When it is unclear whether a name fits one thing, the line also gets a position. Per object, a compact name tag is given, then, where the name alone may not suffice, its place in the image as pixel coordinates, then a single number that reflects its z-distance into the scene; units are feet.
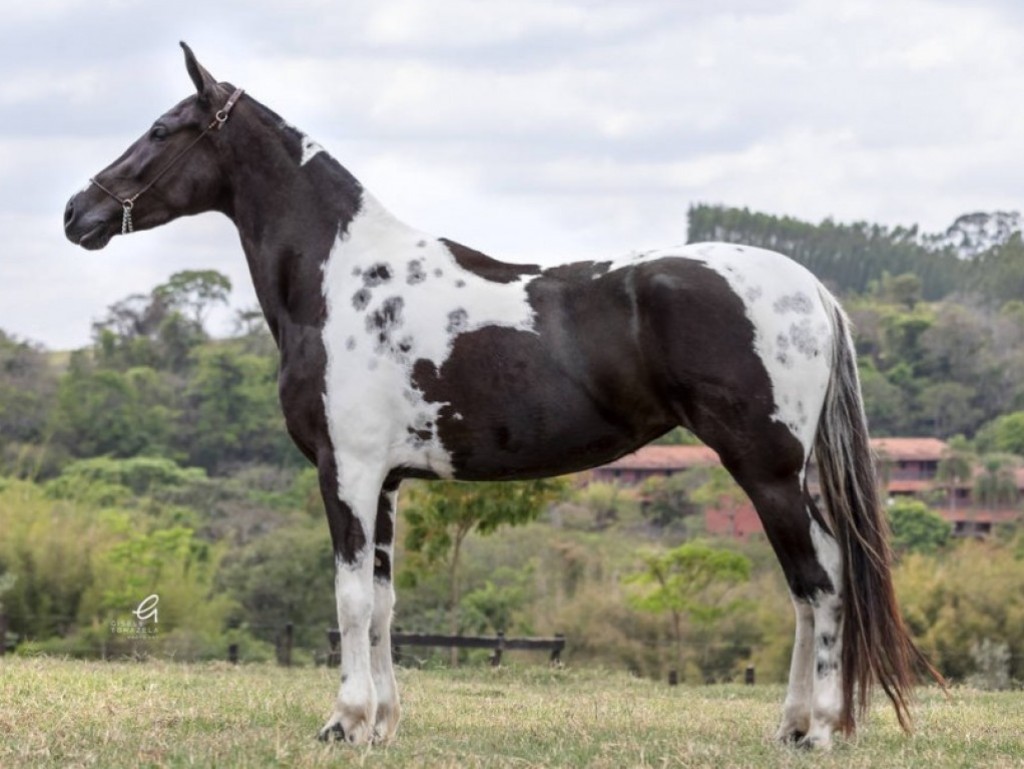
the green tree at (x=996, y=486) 242.37
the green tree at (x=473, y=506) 68.49
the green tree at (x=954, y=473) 250.78
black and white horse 20.51
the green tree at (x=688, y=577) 115.44
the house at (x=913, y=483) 218.79
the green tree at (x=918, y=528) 191.52
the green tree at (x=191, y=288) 347.15
